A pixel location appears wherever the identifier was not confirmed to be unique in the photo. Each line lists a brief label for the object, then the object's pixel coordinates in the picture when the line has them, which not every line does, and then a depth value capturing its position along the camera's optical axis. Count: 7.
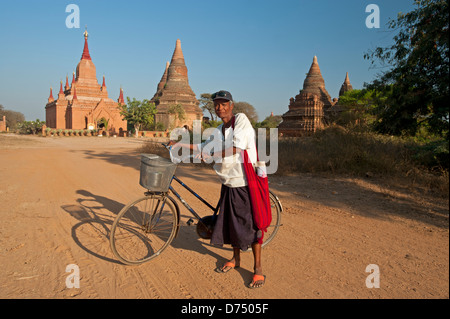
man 2.27
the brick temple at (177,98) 35.53
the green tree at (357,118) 7.18
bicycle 2.42
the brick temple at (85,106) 37.06
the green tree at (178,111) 34.59
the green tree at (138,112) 33.41
